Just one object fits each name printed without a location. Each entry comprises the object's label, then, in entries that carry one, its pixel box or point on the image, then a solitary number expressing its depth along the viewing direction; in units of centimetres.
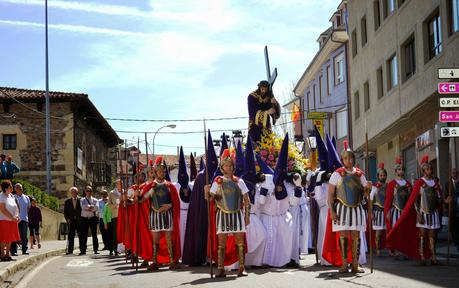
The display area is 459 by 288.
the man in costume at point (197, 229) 1603
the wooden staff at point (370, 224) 1238
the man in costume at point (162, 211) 1523
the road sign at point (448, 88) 1733
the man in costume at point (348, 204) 1277
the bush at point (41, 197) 3231
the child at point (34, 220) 2620
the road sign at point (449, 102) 1720
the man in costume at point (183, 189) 1680
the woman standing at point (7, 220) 1836
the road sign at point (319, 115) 4638
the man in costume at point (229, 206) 1309
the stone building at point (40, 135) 4816
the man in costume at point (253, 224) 1461
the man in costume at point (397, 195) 1677
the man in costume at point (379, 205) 1811
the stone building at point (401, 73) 2475
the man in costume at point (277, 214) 1483
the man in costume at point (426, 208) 1507
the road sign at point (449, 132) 1709
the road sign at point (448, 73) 1705
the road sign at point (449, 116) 1742
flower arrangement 1730
